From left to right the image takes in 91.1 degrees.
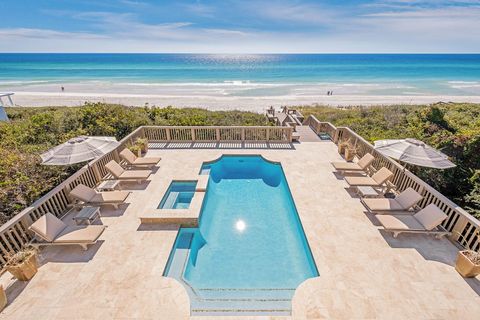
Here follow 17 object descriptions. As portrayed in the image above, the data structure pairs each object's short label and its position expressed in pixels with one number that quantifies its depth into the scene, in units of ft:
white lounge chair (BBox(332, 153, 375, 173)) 28.45
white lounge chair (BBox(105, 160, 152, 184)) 27.07
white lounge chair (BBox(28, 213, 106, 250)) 17.29
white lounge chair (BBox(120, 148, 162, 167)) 30.12
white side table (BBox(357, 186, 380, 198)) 23.65
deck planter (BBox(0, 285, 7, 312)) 13.55
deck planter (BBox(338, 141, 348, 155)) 34.58
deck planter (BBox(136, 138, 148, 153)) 34.94
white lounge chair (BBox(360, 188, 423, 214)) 21.05
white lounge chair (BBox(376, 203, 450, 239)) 18.45
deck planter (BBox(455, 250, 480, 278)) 15.21
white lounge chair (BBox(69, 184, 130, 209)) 22.39
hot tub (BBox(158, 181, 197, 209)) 25.30
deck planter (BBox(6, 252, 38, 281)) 14.97
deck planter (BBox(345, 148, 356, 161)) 32.71
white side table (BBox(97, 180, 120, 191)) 25.21
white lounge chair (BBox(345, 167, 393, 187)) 25.14
